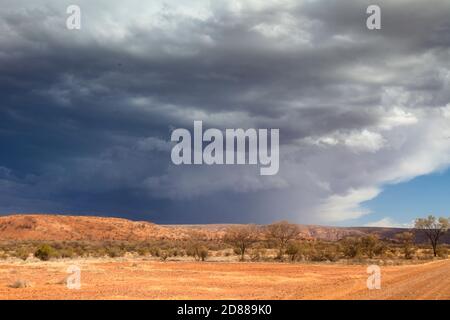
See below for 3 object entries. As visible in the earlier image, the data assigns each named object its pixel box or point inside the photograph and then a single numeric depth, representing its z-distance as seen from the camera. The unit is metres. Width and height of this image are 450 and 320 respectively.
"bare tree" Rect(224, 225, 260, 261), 70.81
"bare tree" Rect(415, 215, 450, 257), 94.94
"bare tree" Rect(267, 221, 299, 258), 76.69
